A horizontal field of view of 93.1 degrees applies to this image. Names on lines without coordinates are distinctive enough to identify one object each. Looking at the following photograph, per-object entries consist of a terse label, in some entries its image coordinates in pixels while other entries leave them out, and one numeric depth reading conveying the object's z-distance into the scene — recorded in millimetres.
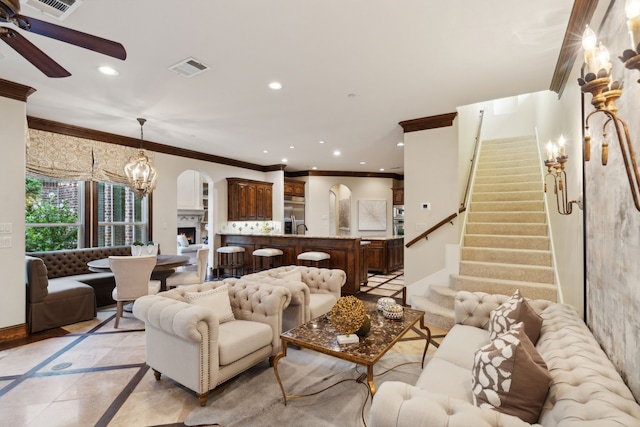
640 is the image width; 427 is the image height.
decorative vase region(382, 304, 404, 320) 2632
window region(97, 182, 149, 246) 5539
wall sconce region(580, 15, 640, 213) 1117
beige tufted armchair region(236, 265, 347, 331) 3123
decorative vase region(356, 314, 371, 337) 2229
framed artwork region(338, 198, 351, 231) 10477
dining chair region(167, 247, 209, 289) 4523
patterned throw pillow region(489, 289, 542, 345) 1943
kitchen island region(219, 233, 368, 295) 5625
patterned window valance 4457
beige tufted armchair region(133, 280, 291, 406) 2172
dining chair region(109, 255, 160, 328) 3699
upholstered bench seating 4494
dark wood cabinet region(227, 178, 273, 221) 7363
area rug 2066
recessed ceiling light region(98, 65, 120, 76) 2943
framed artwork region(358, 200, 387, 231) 9609
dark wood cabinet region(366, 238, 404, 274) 7270
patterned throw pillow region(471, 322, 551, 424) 1263
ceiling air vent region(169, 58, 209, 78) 2836
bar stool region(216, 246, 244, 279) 7013
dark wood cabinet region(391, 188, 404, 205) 9731
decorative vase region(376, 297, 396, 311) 2726
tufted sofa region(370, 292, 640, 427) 1027
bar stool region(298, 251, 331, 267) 5520
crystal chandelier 4746
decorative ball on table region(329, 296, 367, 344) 2139
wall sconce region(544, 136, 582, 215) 2327
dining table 4105
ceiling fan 1391
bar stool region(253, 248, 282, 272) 6209
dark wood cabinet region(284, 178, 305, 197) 8727
